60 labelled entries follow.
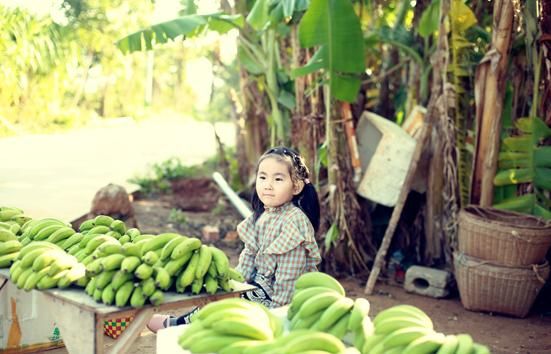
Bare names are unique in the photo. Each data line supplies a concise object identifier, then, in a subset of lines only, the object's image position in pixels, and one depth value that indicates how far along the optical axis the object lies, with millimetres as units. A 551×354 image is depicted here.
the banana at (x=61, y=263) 3232
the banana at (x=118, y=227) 3896
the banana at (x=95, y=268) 3123
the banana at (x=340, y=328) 2699
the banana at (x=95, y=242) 3492
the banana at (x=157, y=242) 3311
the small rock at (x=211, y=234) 8289
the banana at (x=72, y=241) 3697
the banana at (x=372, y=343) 2584
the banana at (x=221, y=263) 3281
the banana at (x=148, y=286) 3041
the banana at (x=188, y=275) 3170
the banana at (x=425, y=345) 2426
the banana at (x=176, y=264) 3176
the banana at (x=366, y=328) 2692
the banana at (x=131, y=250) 3199
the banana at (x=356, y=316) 2689
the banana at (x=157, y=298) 3047
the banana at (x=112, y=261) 3098
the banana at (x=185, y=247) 3198
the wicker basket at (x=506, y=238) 5844
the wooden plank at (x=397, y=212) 6570
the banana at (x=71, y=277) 3213
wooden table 3023
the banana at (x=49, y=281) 3209
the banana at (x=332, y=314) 2682
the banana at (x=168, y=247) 3225
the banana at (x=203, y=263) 3205
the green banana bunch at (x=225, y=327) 2580
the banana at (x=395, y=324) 2590
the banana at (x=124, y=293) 2992
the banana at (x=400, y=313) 2725
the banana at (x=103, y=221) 3979
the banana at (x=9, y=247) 3652
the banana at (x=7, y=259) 3611
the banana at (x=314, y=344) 2408
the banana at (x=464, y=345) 2396
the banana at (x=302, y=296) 2883
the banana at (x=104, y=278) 3084
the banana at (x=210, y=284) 3225
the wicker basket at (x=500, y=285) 5918
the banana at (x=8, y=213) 4324
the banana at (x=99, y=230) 3804
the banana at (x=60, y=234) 3760
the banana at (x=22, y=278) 3283
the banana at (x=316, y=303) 2752
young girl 4215
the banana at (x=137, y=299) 3016
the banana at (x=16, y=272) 3342
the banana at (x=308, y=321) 2766
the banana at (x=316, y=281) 2988
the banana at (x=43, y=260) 3248
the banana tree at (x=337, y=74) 6262
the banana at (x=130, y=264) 3047
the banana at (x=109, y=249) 3215
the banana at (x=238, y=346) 2506
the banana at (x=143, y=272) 3059
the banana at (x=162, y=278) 3094
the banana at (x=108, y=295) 3016
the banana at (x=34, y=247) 3424
